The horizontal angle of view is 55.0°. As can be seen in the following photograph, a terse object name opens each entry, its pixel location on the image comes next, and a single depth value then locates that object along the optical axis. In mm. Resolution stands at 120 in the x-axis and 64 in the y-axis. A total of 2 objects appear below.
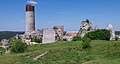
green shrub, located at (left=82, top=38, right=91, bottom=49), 17832
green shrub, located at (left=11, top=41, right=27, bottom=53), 20339
